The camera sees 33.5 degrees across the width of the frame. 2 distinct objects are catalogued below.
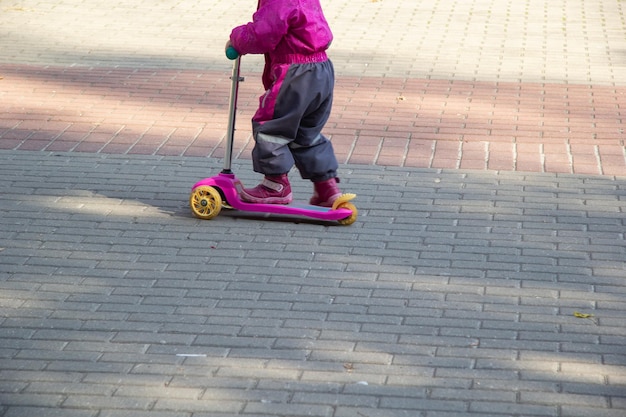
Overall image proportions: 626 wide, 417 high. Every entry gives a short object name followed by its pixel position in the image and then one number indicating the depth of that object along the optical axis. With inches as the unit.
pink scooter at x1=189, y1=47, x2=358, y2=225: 241.9
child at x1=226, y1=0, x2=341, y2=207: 228.5
